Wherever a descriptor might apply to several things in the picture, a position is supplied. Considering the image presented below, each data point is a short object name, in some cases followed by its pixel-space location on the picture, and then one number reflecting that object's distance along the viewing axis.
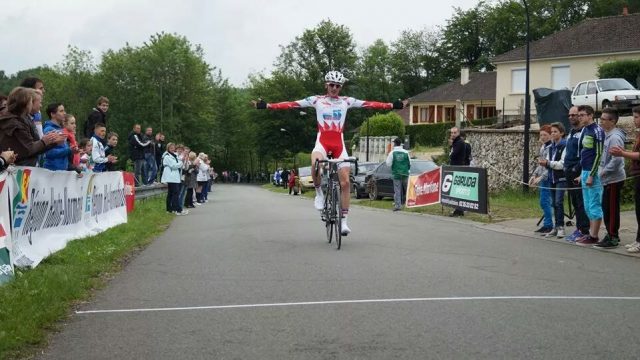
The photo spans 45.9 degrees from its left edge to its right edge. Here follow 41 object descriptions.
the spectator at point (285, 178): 61.25
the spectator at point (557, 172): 12.64
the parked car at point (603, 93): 33.26
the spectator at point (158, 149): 25.74
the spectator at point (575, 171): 11.95
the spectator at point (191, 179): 23.52
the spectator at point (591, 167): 11.30
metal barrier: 21.16
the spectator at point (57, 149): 11.38
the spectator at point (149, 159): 22.77
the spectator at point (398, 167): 21.48
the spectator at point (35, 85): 10.85
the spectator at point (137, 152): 21.73
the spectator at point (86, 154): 13.47
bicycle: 10.86
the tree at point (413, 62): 104.42
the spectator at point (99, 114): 16.36
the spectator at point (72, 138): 11.68
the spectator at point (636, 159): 10.28
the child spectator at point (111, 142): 16.78
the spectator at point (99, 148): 15.02
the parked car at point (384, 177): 27.15
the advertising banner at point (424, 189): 20.25
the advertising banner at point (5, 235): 7.58
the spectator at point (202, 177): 28.25
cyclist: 11.45
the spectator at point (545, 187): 13.30
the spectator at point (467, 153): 19.20
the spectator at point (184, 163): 22.53
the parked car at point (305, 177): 43.97
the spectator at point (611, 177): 10.97
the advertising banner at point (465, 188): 17.27
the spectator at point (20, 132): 8.56
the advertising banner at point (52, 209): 8.44
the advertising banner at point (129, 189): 17.17
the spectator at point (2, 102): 9.79
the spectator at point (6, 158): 7.59
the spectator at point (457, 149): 19.03
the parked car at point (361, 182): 31.45
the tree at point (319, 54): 99.19
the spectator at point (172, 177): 19.47
